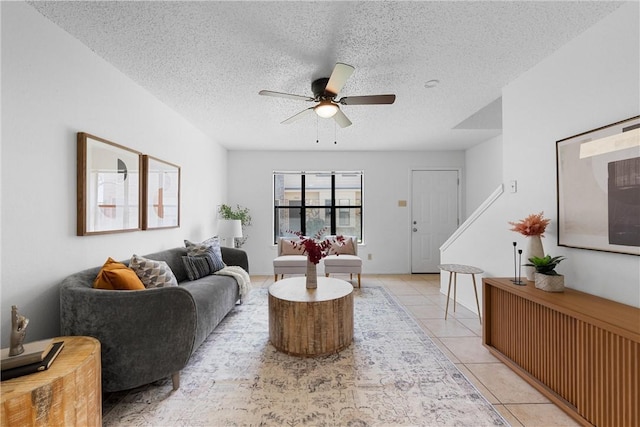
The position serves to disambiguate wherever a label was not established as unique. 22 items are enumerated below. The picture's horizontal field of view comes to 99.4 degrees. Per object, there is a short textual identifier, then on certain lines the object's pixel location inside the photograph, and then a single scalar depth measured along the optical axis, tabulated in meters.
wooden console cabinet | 1.35
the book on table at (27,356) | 1.15
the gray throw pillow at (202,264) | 3.02
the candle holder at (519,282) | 2.15
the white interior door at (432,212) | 5.57
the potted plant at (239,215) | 4.96
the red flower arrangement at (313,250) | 2.55
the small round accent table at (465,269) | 2.97
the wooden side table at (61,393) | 1.06
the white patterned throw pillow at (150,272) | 2.22
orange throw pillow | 1.87
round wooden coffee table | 2.28
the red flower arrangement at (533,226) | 2.13
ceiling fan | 2.13
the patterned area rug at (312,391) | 1.62
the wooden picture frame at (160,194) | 2.80
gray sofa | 1.65
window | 5.64
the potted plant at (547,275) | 1.94
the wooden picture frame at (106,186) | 2.02
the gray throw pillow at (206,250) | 3.28
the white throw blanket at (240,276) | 3.25
